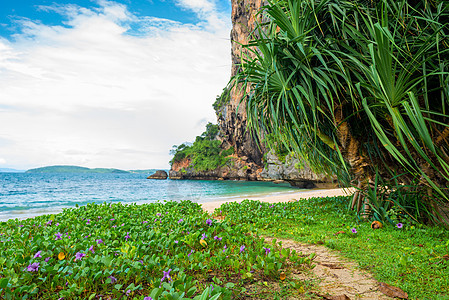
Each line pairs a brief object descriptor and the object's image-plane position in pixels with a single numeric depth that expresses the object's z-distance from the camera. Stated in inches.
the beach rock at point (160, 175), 2591.0
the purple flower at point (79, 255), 91.3
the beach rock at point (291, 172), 807.6
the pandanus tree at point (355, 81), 111.2
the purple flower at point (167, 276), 79.7
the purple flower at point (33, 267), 80.1
